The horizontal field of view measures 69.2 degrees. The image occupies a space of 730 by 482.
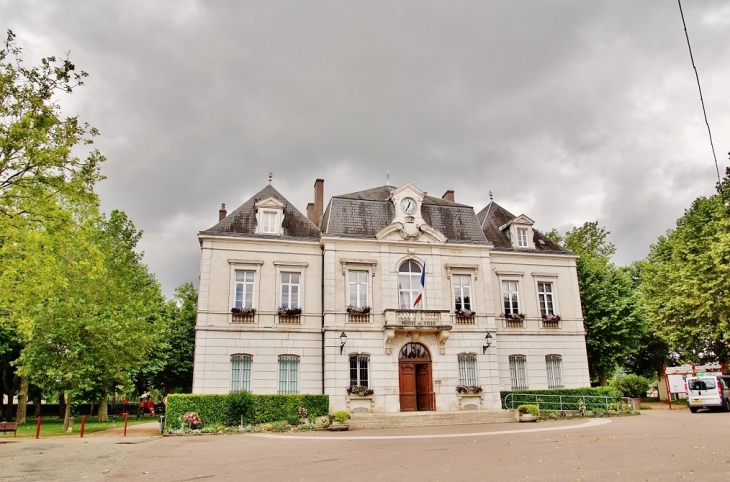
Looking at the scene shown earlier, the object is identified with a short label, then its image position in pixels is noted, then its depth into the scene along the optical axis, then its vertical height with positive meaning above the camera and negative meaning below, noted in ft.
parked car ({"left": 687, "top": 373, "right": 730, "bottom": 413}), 85.76 -2.92
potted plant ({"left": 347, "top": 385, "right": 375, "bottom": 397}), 78.38 -1.41
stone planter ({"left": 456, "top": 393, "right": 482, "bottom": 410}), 82.12 -3.32
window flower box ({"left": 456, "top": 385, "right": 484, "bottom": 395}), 82.43 -1.52
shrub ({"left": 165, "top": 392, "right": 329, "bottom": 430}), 69.31 -3.22
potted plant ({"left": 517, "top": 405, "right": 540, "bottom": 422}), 74.95 -4.87
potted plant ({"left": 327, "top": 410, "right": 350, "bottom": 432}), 68.39 -5.17
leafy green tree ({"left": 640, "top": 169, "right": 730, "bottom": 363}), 89.25 +15.82
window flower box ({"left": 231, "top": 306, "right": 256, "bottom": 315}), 80.33 +10.60
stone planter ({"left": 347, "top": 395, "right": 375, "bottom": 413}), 78.33 -3.22
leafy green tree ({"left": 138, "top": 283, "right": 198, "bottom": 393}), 123.03 +7.10
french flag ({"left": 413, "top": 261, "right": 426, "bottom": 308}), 81.82 +14.72
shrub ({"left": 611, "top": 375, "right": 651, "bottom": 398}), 97.55 -1.64
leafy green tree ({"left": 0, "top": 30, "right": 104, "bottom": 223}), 45.06 +20.41
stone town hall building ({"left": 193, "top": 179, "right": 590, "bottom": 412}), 80.23 +11.23
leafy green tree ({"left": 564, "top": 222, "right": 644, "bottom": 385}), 107.96 +11.95
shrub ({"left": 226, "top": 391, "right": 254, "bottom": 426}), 70.79 -3.33
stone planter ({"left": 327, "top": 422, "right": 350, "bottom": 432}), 68.31 -5.70
